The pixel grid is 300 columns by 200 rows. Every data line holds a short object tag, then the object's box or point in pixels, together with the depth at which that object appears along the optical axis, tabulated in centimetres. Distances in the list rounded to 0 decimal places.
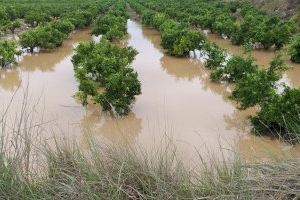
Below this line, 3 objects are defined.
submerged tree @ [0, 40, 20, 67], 1970
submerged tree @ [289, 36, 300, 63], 2017
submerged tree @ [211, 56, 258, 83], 1602
